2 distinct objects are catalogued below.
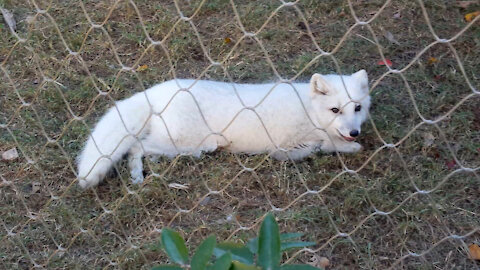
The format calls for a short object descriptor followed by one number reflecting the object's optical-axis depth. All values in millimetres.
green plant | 1091
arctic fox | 2492
